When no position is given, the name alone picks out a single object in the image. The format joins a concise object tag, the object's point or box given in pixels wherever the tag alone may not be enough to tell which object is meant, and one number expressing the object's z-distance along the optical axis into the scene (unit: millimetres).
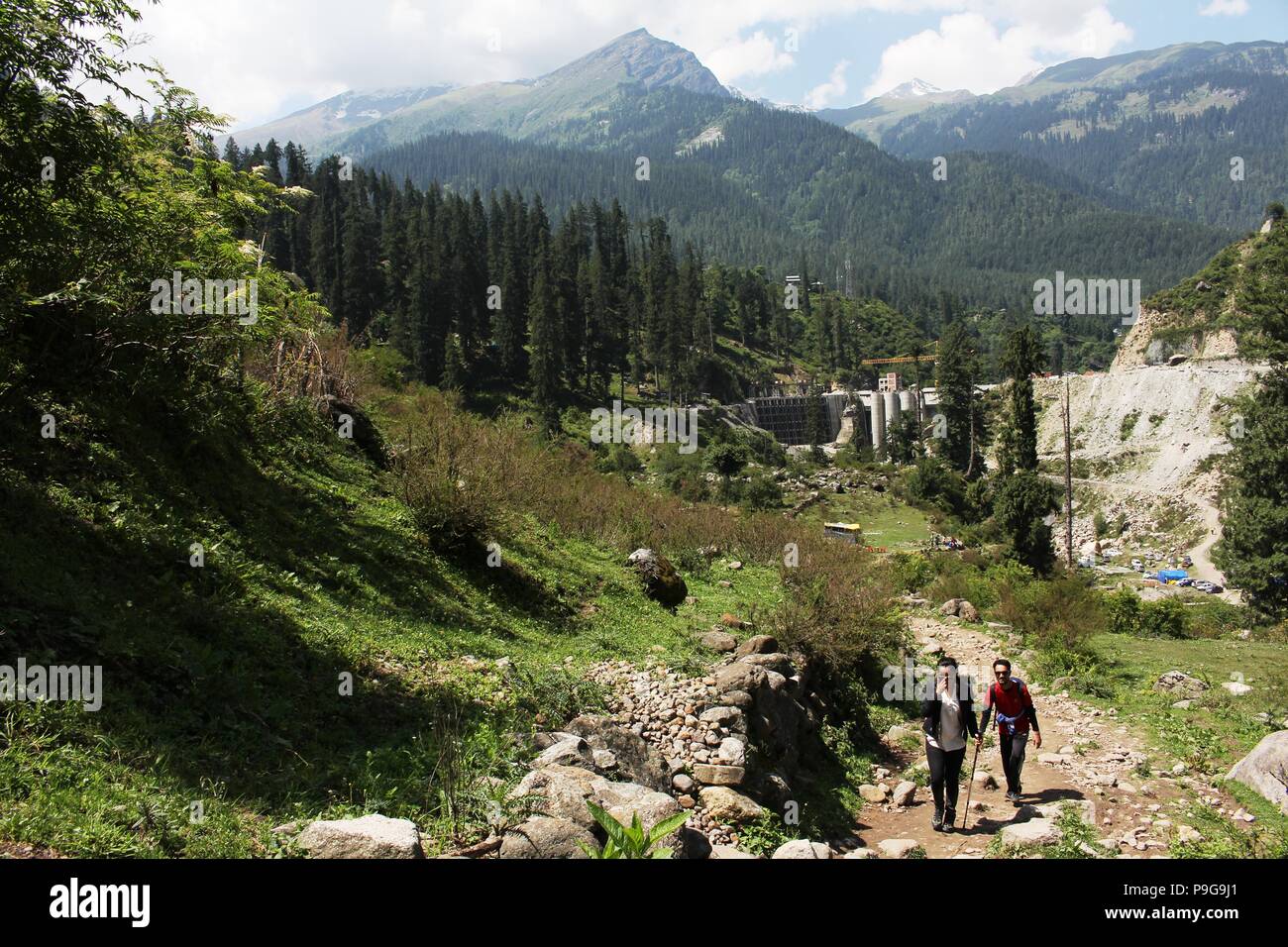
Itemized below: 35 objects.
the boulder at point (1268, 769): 8383
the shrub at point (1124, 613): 20312
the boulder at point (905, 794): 9305
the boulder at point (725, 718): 8742
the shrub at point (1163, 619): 19953
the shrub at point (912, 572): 26902
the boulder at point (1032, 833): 6949
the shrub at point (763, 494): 44109
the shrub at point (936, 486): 51625
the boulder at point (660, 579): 15281
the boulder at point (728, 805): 7273
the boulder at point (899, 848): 7288
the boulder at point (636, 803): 5555
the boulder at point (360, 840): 4305
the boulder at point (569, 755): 6461
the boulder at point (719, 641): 12447
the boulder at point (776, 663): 10632
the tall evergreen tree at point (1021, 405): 41250
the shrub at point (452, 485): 12344
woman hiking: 7680
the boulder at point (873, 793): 9578
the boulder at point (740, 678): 9672
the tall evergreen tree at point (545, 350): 55938
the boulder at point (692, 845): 5355
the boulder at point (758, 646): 11586
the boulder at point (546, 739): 6949
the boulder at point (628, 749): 7234
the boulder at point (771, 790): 8195
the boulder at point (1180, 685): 12953
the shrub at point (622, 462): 47169
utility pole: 38812
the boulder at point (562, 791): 5383
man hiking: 8172
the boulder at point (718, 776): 7824
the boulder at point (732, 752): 8078
